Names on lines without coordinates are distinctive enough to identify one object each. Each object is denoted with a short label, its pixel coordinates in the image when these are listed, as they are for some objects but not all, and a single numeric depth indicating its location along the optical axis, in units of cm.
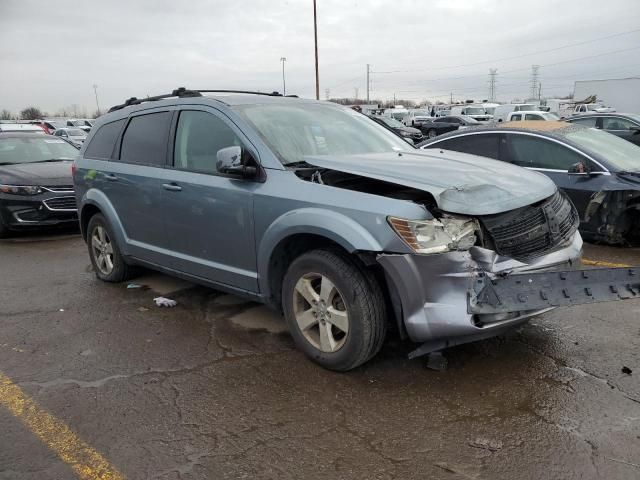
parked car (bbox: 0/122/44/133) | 1625
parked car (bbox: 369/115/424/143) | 2149
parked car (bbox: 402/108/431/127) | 3432
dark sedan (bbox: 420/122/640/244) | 609
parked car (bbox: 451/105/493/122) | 3397
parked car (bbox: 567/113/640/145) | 1401
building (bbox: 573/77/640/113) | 3500
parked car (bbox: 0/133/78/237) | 798
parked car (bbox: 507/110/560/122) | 2277
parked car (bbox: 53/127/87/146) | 2779
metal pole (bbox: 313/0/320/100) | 3303
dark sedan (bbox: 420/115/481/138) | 2938
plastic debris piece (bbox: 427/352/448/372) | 356
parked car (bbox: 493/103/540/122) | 2994
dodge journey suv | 306
